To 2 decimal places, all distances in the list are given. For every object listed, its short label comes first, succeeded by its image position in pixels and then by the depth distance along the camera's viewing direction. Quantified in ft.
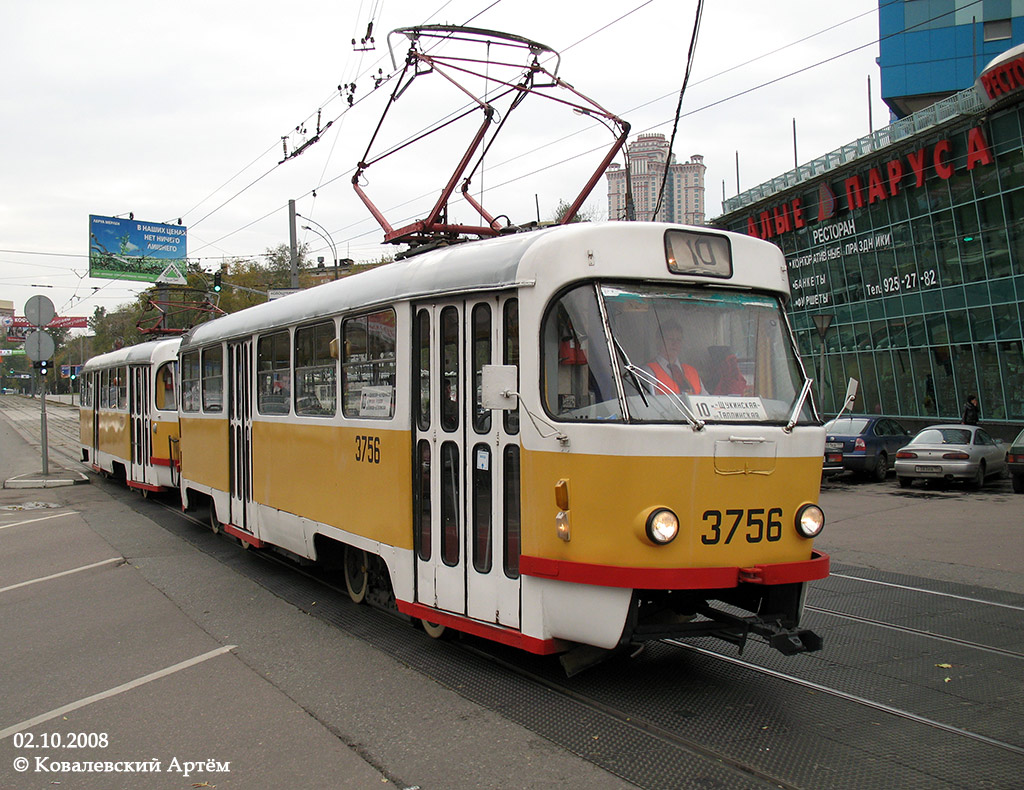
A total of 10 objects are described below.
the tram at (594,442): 17.03
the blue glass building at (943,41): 134.51
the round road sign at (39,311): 64.19
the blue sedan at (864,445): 66.90
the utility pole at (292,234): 86.53
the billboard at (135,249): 115.24
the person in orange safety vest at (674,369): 17.63
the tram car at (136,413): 50.31
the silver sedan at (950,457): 60.64
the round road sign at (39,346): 68.49
